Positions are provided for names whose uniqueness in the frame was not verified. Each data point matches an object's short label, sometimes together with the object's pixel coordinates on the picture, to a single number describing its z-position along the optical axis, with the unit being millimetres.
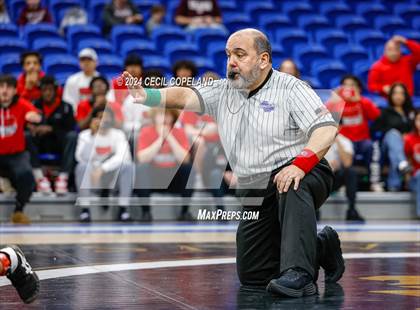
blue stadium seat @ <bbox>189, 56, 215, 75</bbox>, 11906
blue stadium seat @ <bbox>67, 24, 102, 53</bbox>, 12461
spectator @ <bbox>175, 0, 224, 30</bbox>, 13250
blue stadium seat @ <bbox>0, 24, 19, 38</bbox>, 12109
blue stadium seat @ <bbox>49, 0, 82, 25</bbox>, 13016
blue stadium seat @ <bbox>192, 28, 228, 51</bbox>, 13094
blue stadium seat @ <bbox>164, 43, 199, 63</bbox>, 12492
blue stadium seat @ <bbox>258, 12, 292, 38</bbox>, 13664
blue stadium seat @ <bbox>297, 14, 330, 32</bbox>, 14055
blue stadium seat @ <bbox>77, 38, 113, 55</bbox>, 12195
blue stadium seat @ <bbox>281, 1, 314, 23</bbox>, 14391
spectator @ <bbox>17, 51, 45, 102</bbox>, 10617
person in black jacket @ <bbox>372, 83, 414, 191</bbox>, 10938
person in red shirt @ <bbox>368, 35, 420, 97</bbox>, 12156
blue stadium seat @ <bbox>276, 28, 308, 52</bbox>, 13422
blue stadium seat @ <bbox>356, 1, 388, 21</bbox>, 14766
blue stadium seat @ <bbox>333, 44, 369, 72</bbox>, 13461
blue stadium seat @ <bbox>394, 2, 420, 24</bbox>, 14906
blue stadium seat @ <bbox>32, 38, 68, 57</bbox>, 12039
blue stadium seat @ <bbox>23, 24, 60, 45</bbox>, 12289
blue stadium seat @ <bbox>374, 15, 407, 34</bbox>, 14359
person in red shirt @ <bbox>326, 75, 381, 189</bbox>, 10859
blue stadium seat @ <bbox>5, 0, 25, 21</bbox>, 12906
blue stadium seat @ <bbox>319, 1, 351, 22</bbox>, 14531
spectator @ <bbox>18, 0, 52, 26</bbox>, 12477
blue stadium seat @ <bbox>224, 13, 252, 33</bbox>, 13578
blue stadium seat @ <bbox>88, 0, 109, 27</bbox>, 13388
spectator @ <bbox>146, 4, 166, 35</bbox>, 13156
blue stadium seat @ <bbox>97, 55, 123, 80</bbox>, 11805
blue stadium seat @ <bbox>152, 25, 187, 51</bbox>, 12969
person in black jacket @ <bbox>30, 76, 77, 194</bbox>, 10423
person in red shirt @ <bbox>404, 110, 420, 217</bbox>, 10781
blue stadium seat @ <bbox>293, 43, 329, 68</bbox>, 13148
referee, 4676
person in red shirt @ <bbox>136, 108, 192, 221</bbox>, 9250
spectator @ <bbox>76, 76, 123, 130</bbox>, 10254
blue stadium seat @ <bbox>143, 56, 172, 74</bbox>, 11672
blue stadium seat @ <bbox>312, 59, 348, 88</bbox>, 12633
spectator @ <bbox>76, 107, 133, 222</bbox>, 9680
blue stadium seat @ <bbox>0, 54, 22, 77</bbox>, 11500
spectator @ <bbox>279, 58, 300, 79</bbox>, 10289
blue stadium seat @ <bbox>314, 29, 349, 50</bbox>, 13797
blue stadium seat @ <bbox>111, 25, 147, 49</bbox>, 12758
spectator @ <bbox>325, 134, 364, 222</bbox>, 10539
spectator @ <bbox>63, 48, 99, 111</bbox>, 10773
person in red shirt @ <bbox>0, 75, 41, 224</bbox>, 9750
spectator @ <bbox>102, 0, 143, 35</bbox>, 12945
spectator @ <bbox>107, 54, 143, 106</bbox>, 10031
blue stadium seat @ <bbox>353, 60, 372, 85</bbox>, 13039
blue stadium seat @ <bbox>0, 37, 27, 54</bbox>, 11812
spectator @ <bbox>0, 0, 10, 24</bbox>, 12325
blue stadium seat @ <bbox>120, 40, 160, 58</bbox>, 12383
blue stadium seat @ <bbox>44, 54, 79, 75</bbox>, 11688
